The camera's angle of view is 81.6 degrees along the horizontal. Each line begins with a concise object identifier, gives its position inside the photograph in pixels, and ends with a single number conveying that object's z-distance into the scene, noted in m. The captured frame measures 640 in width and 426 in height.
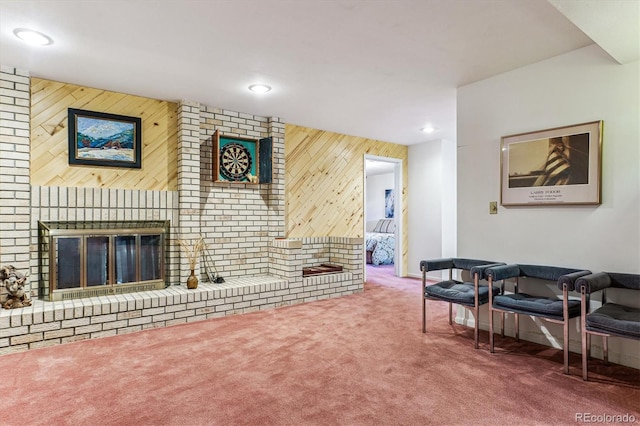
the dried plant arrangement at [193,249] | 4.22
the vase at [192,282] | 4.02
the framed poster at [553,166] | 2.86
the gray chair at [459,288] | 3.08
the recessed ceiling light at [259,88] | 3.80
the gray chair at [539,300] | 2.59
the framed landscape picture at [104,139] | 3.76
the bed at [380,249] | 8.31
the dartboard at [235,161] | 4.64
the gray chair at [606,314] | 2.26
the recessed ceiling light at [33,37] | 2.67
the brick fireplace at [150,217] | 3.31
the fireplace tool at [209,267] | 4.43
